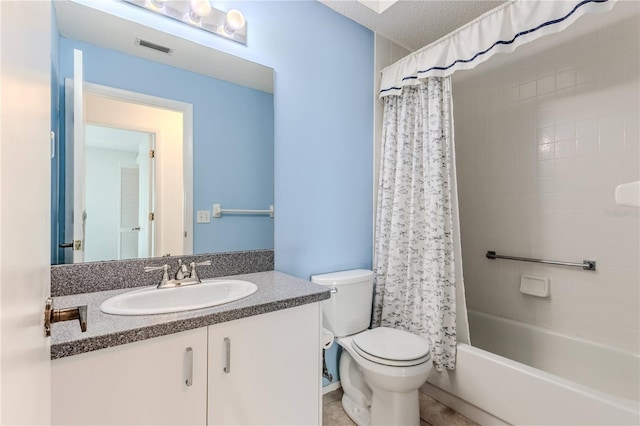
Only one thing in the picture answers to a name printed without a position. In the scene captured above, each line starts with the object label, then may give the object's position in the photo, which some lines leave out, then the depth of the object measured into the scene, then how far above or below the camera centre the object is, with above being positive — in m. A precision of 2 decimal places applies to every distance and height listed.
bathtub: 1.28 -0.84
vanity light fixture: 1.35 +0.92
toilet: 1.44 -0.69
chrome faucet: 1.29 -0.25
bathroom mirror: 1.20 +0.34
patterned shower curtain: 1.72 -0.03
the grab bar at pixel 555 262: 1.85 -0.30
